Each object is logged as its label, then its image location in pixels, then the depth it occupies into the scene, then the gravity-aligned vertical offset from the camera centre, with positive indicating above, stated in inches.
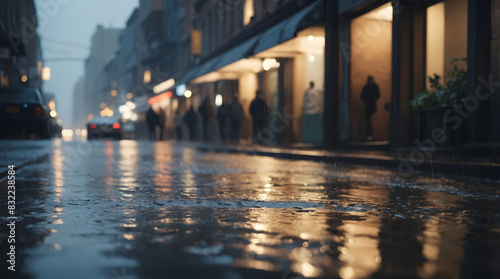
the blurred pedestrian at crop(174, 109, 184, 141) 1379.2 +27.4
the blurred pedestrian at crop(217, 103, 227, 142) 1003.9 +29.7
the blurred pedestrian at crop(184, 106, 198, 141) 1233.4 +32.0
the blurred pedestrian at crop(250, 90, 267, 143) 842.2 +33.6
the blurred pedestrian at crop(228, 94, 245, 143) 971.3 +34.7
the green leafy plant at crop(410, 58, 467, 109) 471.5 +32.0
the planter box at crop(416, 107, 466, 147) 461.7 +8.0
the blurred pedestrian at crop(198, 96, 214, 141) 1099.3 +42.8
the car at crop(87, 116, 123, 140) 1339.8 +13.9
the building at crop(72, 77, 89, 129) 6094.5 +250.5
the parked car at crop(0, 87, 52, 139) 738.8 +27.5
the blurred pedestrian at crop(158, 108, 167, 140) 1305.7 +31.6
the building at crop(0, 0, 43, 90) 966.4 +246.6
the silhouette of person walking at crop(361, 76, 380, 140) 655.1 +40.7
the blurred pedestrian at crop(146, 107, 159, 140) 1288.1 +33.2
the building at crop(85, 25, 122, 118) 4977.9 +671.7
